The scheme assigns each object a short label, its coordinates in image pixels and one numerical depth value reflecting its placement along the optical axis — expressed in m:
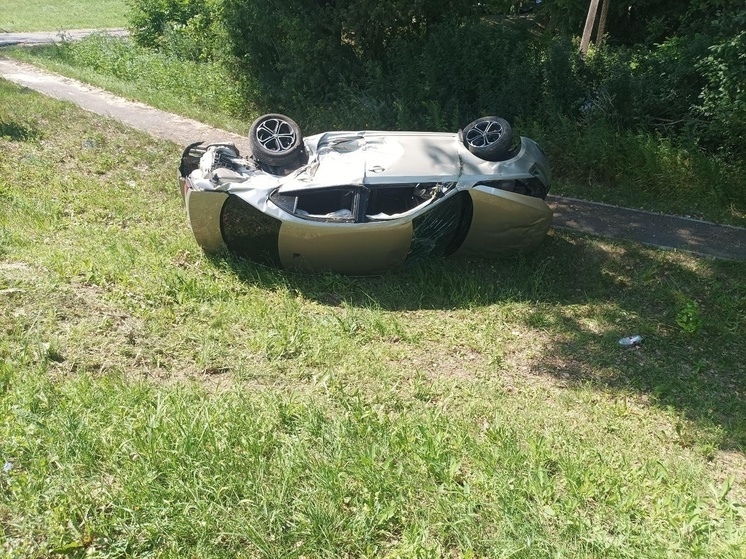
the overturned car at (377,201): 7.04
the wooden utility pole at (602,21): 13.22
